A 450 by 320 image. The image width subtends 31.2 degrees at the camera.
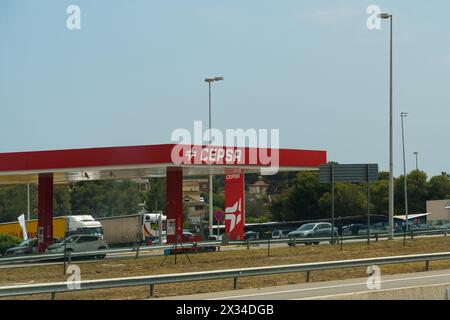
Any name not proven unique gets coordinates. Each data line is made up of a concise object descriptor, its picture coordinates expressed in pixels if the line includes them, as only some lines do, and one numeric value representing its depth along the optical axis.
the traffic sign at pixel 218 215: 48.51
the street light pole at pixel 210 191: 57.91
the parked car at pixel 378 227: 61.56
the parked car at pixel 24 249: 49.94
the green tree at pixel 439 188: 96.81
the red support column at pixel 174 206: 44.38
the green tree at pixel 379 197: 90.19
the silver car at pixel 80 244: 45.06
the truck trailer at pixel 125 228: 65.94
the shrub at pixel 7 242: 57.84
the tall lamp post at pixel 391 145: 43.41
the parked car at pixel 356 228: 62.66
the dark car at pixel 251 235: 64.11
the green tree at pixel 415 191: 97.44
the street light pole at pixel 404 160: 84.44
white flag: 60.59
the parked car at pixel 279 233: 61.87
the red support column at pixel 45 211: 47.19
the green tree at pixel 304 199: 90.31
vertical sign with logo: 50.41
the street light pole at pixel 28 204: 80.44
